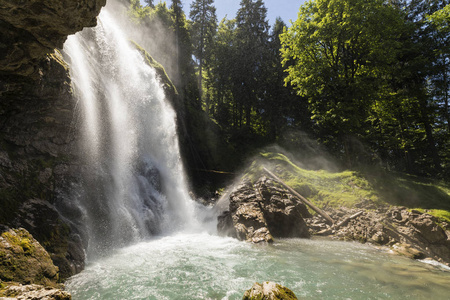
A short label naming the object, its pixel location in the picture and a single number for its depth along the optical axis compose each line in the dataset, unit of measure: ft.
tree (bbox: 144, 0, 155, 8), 148.49
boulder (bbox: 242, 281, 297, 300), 11.82
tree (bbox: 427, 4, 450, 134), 54.54
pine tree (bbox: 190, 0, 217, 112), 113.39
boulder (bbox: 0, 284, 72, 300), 12.25
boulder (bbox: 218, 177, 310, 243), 34.60
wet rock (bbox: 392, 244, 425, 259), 25.97
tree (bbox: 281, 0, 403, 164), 49.65
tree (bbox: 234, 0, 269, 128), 103.19
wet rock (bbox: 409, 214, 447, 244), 27.47
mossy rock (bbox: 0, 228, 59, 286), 14.57
